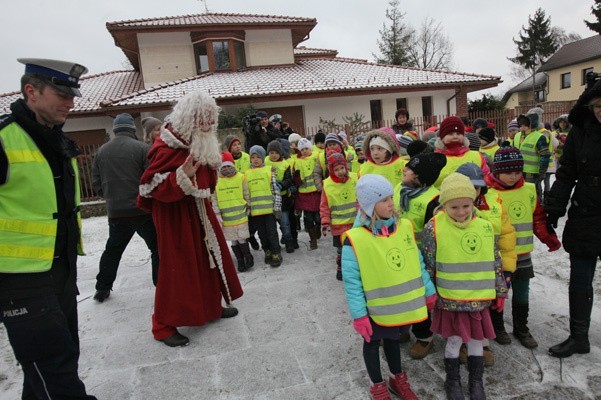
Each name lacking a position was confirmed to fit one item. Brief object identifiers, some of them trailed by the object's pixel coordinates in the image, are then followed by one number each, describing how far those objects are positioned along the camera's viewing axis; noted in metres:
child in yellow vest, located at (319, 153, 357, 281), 4.58
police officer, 1.99
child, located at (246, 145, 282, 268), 5.30
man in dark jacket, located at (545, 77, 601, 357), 2.73
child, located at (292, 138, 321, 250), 5.91
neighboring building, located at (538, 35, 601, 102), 35.41
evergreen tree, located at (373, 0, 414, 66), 33.91
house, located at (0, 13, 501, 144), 15.82
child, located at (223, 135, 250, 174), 5.89
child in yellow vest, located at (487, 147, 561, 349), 2.98
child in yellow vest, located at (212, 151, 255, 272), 5.12
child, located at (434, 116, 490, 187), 3.70
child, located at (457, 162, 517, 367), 2.73
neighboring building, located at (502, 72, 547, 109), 44.31
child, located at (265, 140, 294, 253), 5.87
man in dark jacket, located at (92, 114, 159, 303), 4.19
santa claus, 3.22
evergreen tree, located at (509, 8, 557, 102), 43.53
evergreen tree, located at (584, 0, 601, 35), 35.22
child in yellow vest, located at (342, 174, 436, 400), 2.34
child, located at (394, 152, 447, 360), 2.95
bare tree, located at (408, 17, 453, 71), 39.75
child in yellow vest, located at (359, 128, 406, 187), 3.90
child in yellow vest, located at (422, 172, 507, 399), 2.41
